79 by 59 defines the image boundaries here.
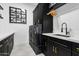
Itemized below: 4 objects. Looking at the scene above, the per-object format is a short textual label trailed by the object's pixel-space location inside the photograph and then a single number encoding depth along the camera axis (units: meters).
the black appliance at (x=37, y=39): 2.80
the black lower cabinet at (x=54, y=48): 1.52
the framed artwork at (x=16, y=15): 2.18
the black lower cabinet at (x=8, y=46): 1.70
